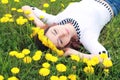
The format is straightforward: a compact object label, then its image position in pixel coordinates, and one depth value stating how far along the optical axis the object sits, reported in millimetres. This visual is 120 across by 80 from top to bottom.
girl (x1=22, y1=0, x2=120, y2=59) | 2340
